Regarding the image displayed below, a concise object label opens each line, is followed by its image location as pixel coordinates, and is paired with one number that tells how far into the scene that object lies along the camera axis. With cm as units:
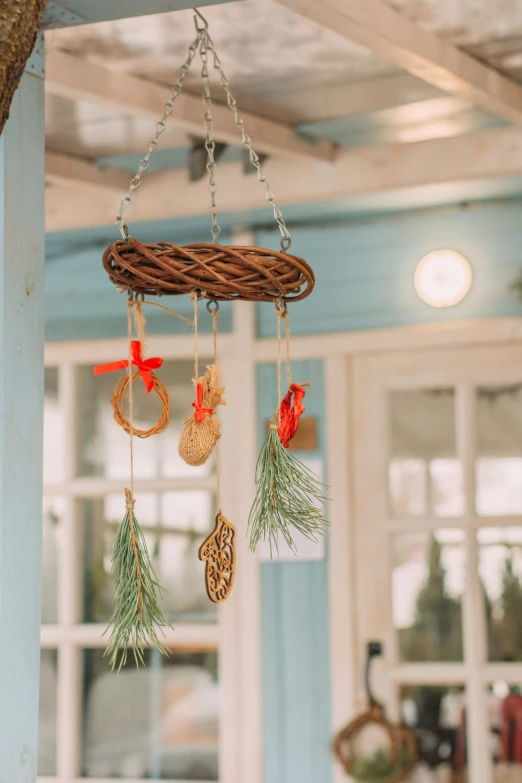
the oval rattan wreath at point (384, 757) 363
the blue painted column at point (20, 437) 172
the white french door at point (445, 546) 364
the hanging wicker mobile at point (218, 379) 168
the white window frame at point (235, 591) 386
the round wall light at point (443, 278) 378
